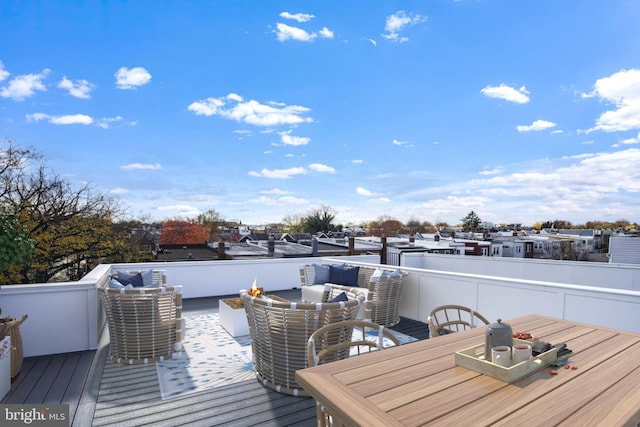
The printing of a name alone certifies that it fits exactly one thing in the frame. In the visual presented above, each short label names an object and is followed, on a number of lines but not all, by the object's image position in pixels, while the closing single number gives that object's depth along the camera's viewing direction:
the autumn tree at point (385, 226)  37.06
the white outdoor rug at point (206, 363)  2.88
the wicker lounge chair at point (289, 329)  2.70
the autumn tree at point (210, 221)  31.31
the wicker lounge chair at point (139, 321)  3.24
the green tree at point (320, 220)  29.36
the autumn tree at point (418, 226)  36.09
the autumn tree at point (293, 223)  31.11
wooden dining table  1.08
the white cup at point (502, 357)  1.41
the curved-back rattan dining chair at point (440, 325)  2.10
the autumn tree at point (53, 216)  12.34
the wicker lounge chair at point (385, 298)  4.53
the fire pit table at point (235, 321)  4.22
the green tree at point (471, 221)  43.49
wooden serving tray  1.37
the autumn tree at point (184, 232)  29.72
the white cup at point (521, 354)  1.48
